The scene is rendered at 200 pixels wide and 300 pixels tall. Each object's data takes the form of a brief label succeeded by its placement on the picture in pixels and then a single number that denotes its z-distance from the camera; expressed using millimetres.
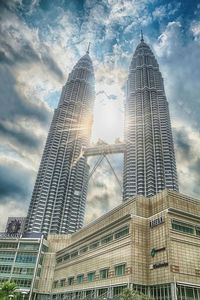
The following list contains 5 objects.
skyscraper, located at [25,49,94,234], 156750
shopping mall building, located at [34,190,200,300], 39031
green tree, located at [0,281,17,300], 49594
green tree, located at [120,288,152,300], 34512
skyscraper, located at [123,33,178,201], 143013
